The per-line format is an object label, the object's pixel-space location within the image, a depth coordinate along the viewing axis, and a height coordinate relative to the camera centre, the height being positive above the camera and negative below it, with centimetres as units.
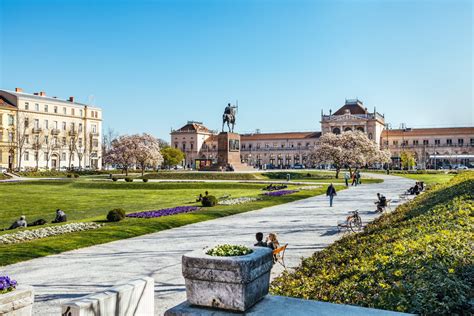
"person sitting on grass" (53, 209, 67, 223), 1986 -261
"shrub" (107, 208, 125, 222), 1867 -238
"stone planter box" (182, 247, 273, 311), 446 -128
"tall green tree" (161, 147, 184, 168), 10201 +159
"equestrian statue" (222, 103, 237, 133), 5888 +653
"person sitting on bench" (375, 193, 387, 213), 2139 -212
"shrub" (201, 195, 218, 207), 2511 -231
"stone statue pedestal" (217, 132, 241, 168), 5559 +193
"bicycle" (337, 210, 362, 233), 1532 -229
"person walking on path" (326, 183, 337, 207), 2545 -177
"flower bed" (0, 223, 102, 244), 1444 -261
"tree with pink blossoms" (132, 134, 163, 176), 6662 +197
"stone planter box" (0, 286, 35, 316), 530 -182
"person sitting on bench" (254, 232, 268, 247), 1010 -190
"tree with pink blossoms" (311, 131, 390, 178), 6456 +186
